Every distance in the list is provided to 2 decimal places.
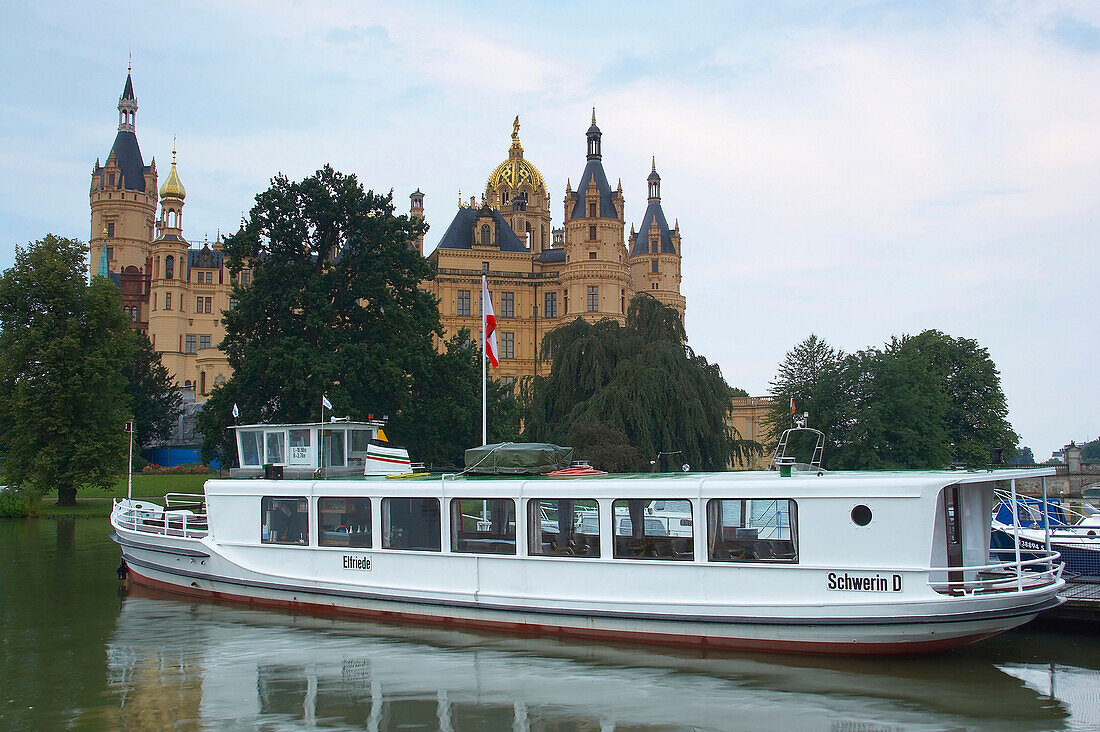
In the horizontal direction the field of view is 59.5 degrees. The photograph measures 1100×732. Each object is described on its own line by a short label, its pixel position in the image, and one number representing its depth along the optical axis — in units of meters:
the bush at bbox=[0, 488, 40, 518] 39.00
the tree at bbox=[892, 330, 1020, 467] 53.97
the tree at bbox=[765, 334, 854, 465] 41.81
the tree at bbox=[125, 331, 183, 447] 57.94
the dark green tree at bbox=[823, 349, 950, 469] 40.72
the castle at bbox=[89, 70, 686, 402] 71.12
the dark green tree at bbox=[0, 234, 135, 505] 39.56
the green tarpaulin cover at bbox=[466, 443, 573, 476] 16.73
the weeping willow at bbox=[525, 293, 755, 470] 36.34
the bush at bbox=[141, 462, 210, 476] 53.38
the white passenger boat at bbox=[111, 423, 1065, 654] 12.97
